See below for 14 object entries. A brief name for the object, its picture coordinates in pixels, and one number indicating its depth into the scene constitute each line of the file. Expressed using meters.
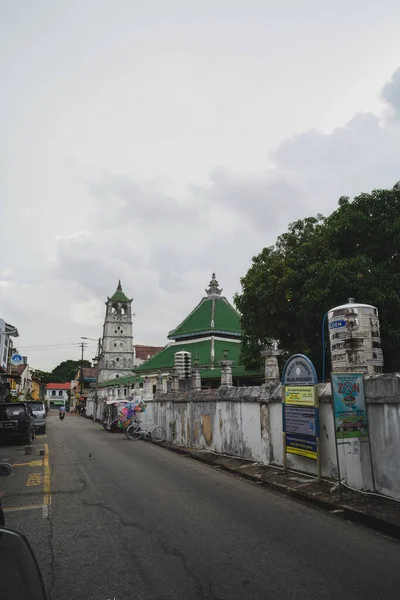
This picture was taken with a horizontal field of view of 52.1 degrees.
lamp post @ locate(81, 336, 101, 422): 49.91
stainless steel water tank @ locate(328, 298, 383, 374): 9.38
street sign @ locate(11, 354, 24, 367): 50.75
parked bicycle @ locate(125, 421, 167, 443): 20.44
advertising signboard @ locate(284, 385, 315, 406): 9.07
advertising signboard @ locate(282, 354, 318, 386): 9.22
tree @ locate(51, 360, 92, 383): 133.88
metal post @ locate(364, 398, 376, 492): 7.51
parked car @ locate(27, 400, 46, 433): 26.56
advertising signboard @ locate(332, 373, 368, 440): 7.45
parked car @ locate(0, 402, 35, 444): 18.53
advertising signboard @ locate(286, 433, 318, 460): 8.97
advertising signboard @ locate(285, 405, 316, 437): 9.01
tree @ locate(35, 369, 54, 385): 121.96
